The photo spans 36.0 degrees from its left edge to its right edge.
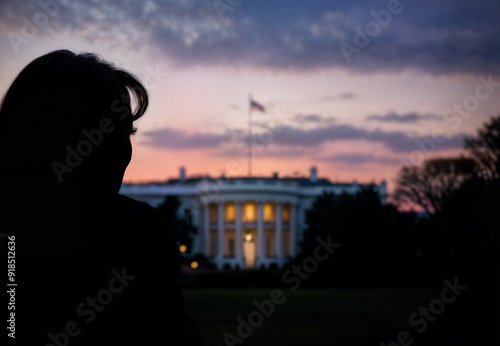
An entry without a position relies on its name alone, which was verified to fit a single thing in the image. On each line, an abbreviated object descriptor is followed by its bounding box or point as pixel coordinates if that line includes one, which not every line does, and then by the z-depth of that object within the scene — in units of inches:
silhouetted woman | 56.9
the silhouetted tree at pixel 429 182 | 2190.0
